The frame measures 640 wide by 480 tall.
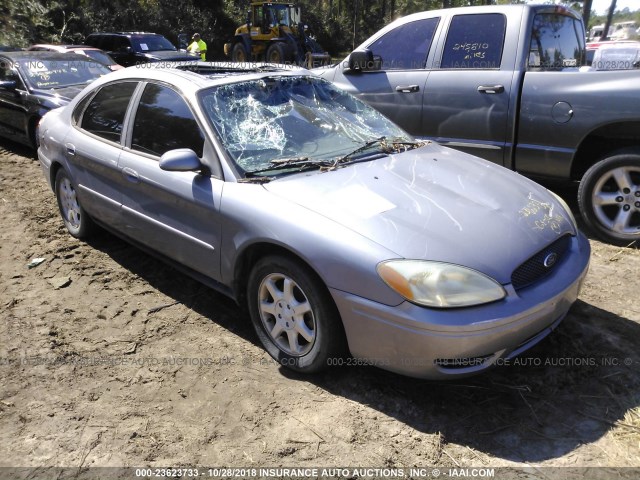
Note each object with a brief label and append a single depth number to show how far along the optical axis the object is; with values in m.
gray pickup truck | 4.54
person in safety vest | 17.52
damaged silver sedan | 2.53
